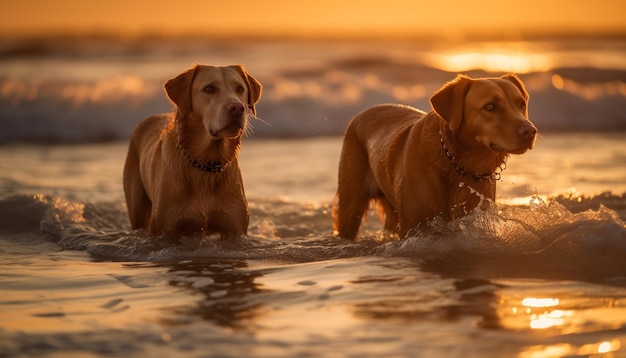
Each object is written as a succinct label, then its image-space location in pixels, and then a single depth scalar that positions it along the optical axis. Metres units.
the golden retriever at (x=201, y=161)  7.37
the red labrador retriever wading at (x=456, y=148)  6.70
